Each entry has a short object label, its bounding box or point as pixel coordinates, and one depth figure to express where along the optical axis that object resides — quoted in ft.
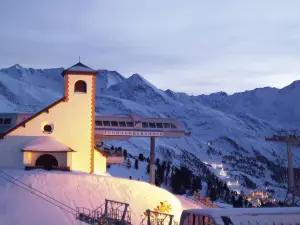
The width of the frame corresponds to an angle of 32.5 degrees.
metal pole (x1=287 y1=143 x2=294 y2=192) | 175.28
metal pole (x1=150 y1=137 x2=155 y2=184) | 172.24
